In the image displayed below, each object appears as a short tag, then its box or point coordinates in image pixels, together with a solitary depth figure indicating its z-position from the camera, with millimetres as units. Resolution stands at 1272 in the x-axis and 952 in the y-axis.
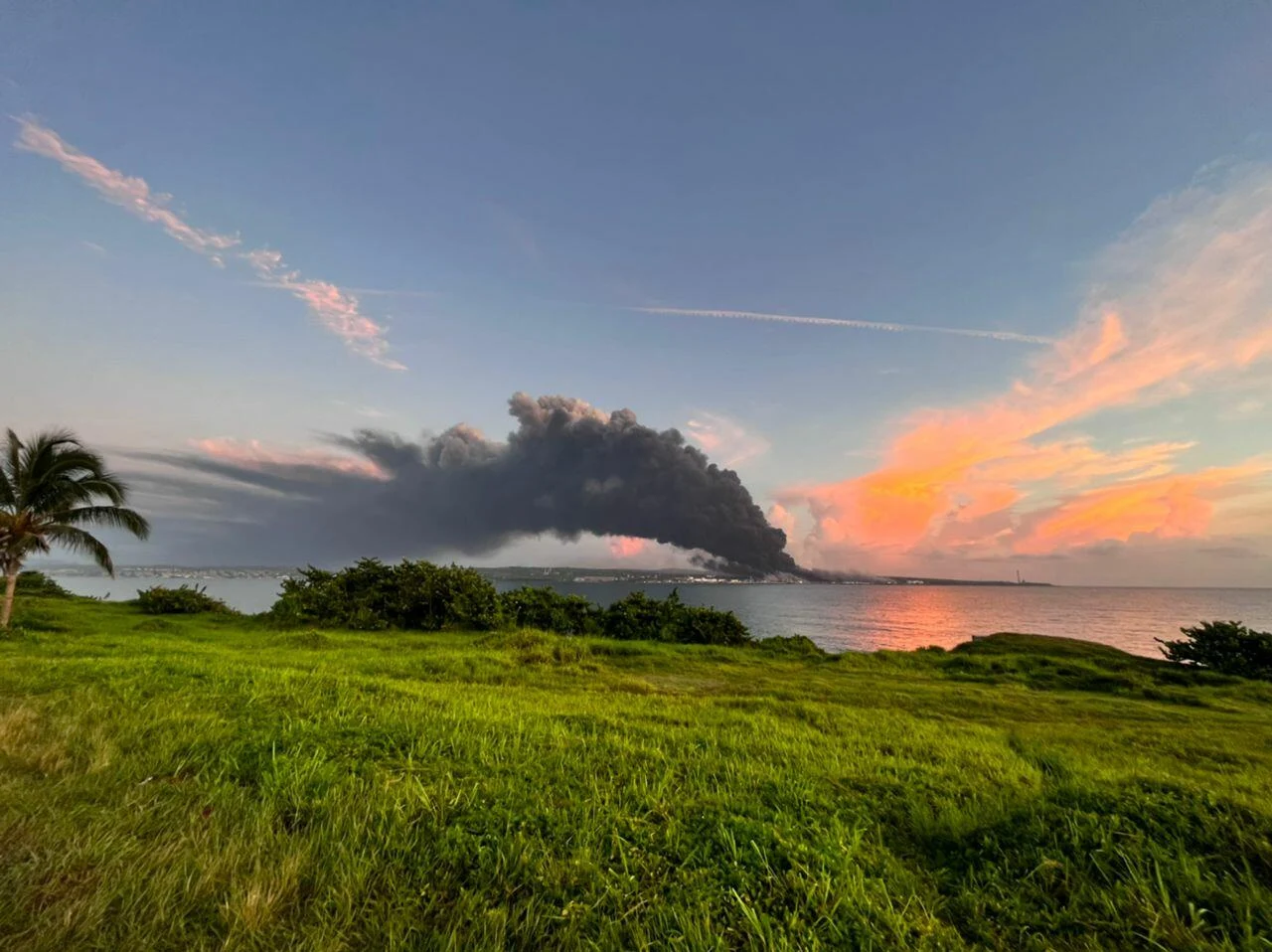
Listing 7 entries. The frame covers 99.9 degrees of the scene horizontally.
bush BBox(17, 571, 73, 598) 37344
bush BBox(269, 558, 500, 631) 26516
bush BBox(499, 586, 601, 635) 27844
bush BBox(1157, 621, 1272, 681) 19016
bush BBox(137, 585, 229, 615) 32094
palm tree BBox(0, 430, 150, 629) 20938
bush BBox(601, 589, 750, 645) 27406
